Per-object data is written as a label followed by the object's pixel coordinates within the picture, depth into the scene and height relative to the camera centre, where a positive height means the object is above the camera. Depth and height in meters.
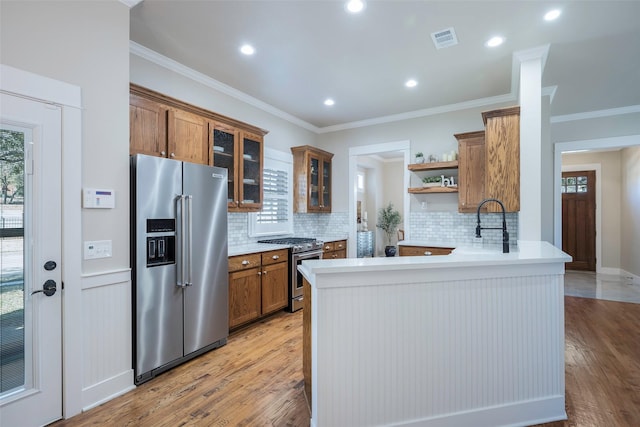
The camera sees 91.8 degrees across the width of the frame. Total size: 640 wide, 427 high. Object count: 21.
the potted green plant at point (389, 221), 8.91 -0.22
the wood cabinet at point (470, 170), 4.26 +0.60
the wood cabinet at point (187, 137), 3.12 +0.81
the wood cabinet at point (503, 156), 3.39 +0.64
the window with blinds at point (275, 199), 4.64 +0.22
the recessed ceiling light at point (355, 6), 2.46 +1.67
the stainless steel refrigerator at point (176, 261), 2.43 -0.42
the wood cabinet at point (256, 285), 3.38 -0.85
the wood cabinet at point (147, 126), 2.79 +0.81
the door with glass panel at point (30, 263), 1.83 -0.31
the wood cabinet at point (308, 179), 5.21 +0.59
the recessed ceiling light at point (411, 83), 3.92 +1.67
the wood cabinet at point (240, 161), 3.70 +0.66
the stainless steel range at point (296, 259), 4.14 -0.63
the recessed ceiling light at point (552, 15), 2.54 +1.66
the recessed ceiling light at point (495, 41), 2.95 +1.66
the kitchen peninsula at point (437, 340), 1.69 -0.74
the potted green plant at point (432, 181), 4.74 +0.50
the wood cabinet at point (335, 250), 5.05 -0.62
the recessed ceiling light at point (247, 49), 3.09 +1.67
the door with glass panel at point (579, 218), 6.93 -0.11
